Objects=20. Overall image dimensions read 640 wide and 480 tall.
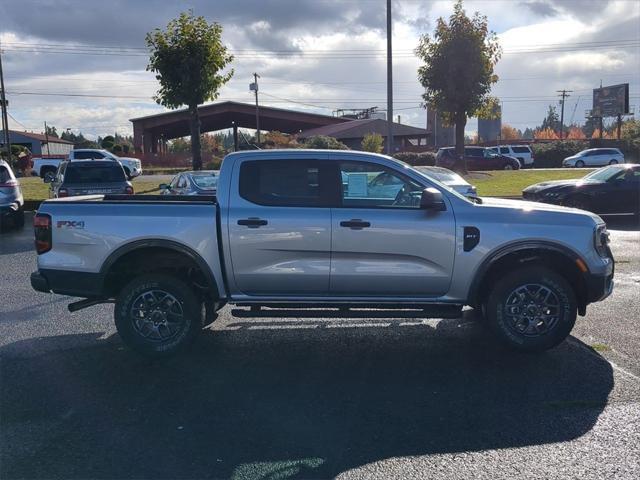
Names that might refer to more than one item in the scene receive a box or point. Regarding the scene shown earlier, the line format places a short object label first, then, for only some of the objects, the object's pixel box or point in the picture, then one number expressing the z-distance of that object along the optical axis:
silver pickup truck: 5.80
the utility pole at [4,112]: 37.90
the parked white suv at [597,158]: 41.69
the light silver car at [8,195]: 14.79
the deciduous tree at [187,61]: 21.38
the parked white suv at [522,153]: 44.88
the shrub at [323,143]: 37.36
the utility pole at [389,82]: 20.55
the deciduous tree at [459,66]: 27.25
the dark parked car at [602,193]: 15.50
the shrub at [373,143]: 44.19
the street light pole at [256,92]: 55.07
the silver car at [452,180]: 13.00
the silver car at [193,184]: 12.48
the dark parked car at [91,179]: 14.72
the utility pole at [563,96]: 110.12
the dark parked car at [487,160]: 39.03
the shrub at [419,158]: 39.62
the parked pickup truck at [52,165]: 36.72
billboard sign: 61.75
